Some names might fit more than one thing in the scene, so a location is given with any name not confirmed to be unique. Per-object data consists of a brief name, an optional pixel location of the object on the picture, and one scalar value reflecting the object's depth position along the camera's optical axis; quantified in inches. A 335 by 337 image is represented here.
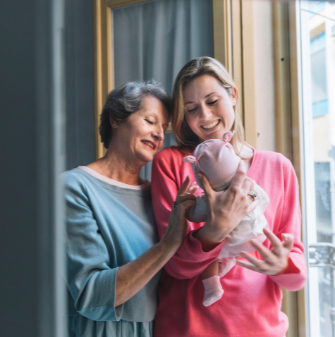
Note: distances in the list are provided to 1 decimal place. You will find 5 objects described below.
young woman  29.0
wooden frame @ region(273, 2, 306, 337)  46.9
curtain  47.9
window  43.2
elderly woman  27.3
